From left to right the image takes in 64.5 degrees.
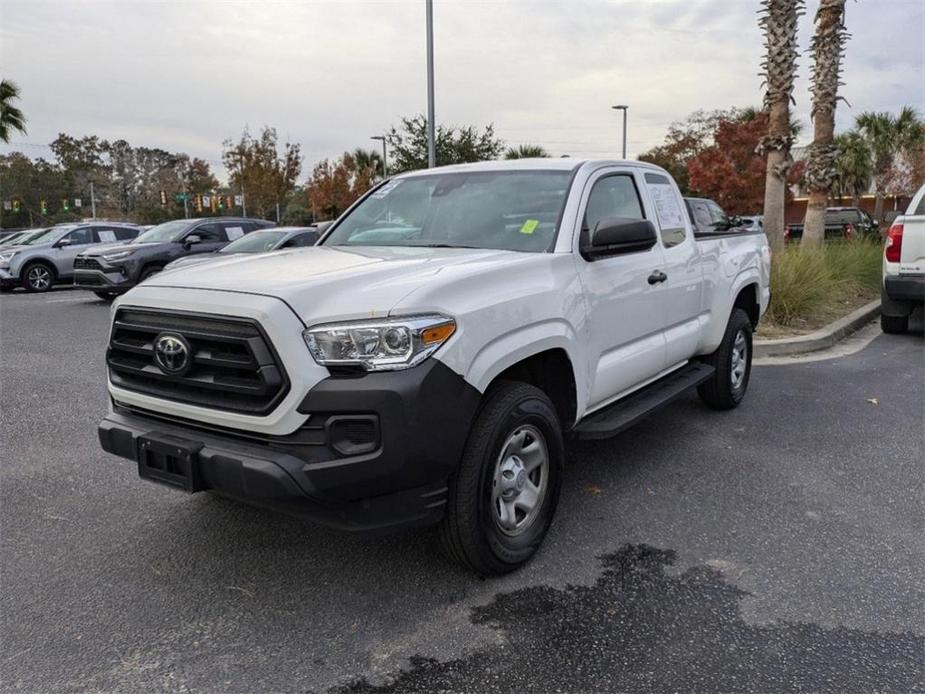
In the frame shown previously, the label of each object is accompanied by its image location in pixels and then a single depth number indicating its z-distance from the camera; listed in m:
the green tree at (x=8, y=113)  30.11
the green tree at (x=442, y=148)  26.86
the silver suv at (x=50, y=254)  16.78
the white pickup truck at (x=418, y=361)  2.69
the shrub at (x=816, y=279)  9.63
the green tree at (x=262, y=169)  44.47
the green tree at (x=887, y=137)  35.46
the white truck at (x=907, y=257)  8.23
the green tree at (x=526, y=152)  34.52
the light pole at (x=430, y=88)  18.05
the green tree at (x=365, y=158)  50.00
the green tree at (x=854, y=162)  36.94
